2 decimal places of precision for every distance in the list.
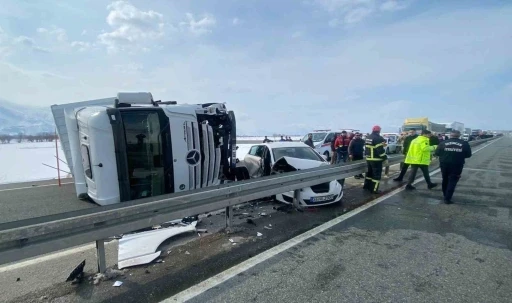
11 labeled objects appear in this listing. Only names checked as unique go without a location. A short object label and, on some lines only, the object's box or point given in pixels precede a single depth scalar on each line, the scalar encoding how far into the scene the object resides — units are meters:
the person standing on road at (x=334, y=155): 13.17
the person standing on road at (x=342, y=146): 12.43
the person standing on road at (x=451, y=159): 6.53
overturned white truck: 5.33
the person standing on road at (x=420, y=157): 8.11
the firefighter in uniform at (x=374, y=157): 7.39
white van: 16.84
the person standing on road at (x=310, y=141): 14.90
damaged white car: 6.03
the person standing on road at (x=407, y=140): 10.09
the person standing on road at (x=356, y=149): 10.27
